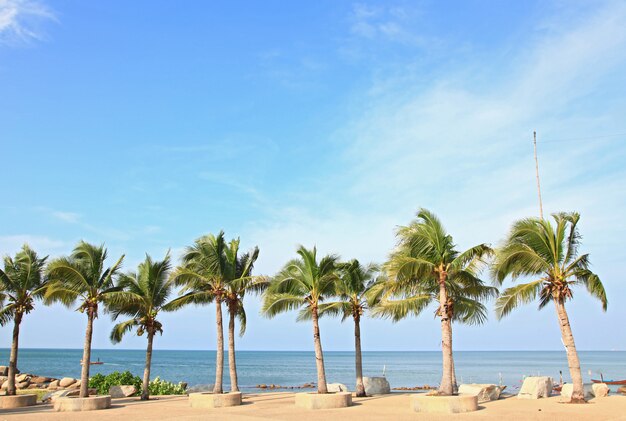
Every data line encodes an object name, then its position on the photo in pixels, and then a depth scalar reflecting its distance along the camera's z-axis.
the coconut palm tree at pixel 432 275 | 20.23
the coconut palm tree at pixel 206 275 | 24.23
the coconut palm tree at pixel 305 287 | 23.06
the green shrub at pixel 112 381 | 29.86
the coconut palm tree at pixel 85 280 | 23.22
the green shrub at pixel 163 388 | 30.20
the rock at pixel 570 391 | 20.91
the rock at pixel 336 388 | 27.81
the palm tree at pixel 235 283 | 24.67
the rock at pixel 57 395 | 26.33
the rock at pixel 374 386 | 26.97
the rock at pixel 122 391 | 27.72
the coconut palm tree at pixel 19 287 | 25.44
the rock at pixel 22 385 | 37.53
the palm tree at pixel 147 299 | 25.05
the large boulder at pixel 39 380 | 45.26
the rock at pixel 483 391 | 21.96
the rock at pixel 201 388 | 31.66
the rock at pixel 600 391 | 23.45
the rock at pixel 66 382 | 36.64
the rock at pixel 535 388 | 22.67
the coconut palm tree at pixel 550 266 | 20.50
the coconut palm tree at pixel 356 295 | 24.84
